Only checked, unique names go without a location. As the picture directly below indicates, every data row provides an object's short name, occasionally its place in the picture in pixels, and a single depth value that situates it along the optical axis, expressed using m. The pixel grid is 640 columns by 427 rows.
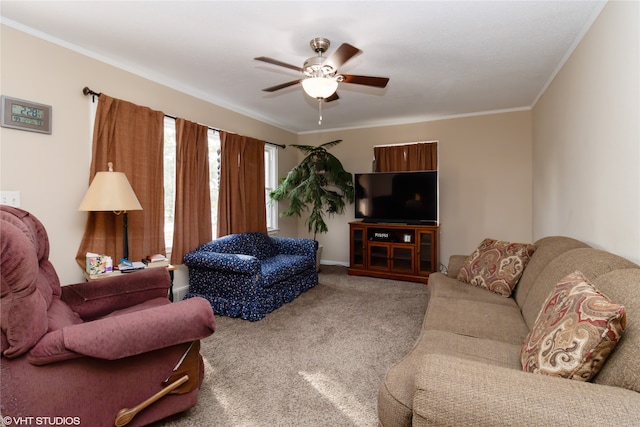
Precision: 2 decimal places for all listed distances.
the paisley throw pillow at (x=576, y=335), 1.02
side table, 2.28
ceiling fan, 2.12
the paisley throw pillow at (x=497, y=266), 2.44
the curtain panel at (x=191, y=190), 3.29
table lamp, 2.31
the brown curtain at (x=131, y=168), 2.61
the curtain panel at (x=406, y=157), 4.67
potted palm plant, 4.60
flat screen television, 4.39
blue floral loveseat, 3.01
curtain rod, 2.54
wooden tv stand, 4.33
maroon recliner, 1.22
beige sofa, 0.84
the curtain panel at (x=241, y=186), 3.88
